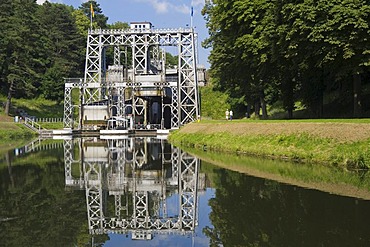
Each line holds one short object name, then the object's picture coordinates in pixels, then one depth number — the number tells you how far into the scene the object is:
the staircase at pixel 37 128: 65.49
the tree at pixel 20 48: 74.00
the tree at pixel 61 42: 98.50
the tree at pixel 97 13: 125.16
